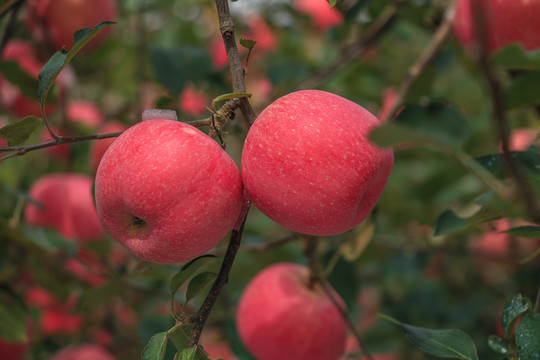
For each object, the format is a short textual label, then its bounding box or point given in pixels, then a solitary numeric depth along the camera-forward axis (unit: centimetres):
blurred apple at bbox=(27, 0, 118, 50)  104
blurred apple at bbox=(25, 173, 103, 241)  121
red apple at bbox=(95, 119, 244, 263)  75
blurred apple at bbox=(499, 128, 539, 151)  136
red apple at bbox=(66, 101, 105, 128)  147
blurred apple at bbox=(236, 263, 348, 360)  92
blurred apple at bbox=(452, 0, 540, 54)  86
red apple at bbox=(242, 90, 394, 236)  76
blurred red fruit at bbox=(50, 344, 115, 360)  116
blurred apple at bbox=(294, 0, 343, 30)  225
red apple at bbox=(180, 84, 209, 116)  133
